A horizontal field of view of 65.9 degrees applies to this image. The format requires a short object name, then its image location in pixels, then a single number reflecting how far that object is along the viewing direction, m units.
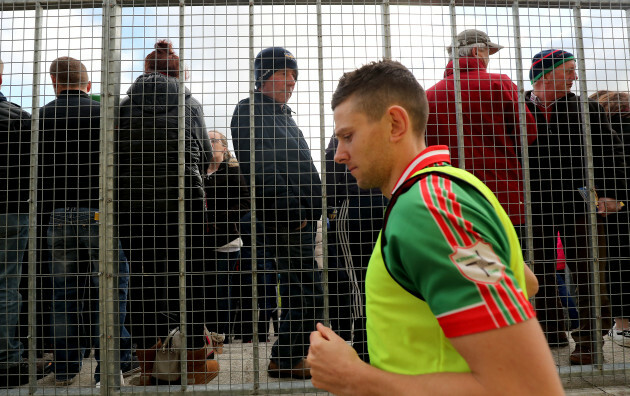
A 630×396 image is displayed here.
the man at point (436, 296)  0.89
